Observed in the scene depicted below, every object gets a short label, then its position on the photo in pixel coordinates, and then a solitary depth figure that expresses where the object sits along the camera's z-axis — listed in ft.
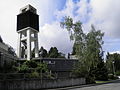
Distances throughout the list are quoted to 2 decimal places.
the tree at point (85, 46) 65.52
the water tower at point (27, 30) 89.88
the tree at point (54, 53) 163.02
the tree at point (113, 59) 149.71
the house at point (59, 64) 84.62
